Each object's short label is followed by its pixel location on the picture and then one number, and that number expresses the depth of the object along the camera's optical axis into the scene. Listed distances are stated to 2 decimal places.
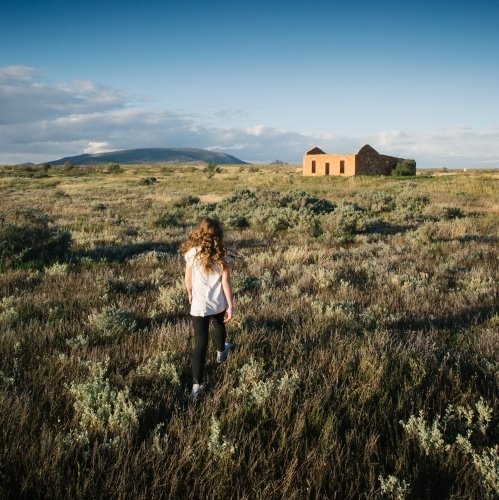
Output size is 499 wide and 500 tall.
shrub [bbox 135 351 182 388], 3.59
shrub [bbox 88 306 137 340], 4.65
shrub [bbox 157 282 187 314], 5.78
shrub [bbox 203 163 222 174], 80.75
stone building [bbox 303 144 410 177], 44.44
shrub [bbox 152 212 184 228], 15.74
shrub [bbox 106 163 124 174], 79.34
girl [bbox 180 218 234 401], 3.75
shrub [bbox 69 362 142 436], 2.87
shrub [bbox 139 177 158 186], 43.91
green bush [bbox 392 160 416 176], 46.19
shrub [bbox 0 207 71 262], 8.71
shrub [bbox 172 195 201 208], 23.05
